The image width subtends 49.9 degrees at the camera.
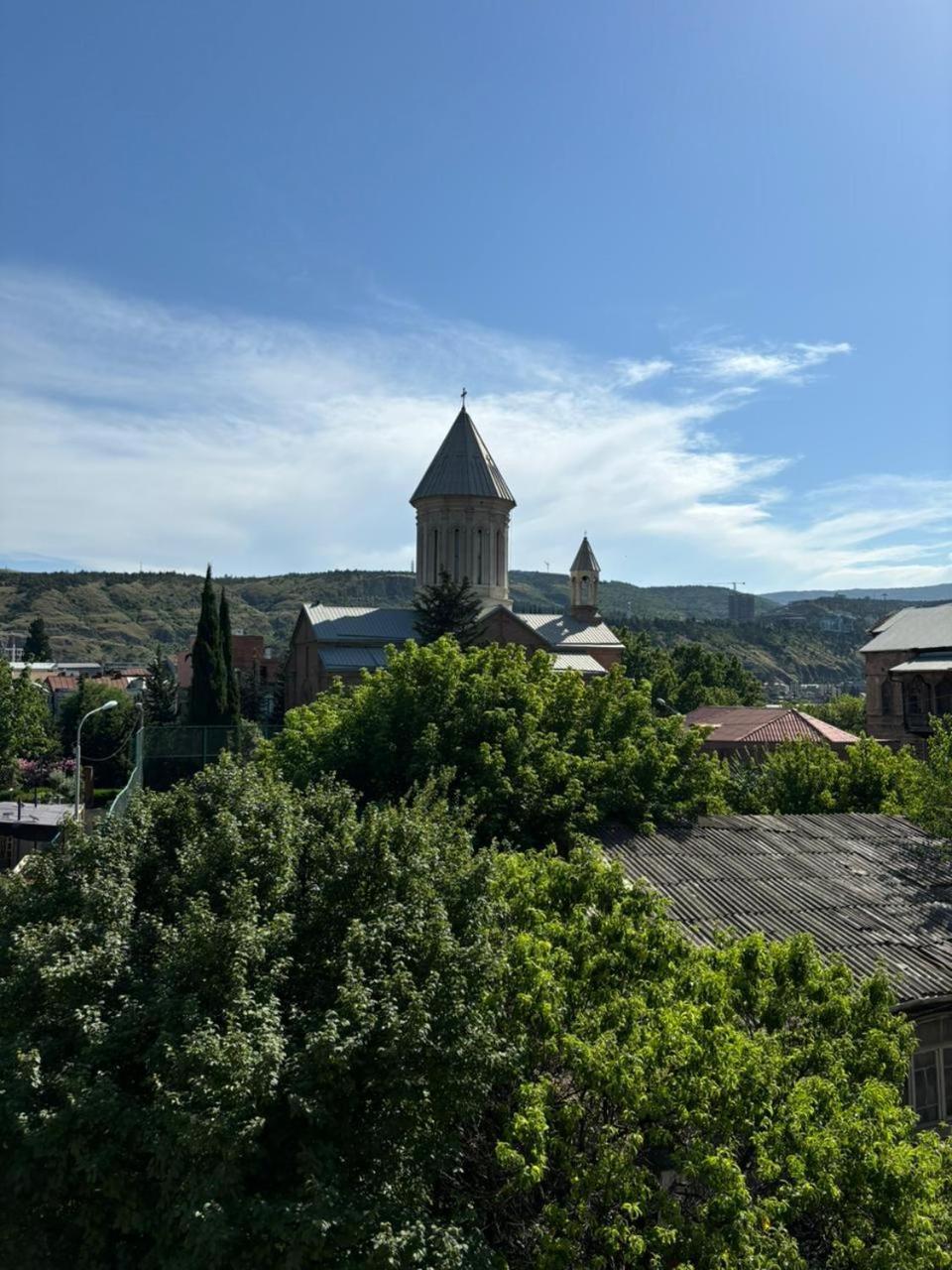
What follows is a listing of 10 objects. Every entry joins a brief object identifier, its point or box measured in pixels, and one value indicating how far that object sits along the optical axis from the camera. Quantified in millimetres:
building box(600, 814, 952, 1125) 10539
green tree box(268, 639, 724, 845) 13734
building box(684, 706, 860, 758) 45344
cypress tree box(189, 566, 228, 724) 44969
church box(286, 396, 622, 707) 48062
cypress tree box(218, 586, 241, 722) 46031
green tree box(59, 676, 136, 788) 47500
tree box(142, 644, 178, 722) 51531
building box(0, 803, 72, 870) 28484
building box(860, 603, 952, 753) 43531
